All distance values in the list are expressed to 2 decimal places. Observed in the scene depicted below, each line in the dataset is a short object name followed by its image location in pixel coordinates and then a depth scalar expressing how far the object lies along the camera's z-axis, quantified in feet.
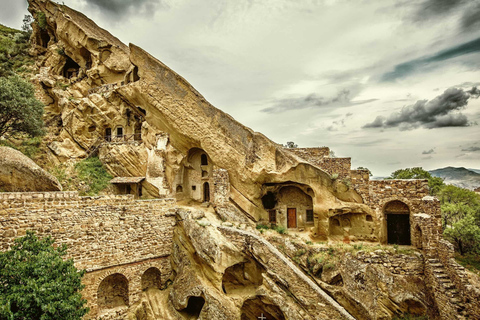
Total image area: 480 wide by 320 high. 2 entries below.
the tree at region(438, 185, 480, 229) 68.74
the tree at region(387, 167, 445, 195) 94.02
